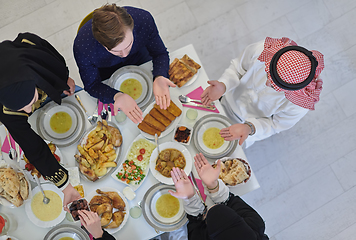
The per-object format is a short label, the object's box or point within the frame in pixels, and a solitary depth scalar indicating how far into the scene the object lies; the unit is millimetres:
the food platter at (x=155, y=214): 1674
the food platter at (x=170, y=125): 1814
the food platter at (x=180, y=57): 1926
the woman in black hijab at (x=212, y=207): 1478
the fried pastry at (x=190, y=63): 1913
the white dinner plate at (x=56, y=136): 1806
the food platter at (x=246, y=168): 1705
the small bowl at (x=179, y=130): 1798
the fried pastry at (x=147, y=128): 1803
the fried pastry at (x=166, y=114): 1809
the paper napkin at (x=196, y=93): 1930
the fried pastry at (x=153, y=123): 1797
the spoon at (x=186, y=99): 1888
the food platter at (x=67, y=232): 1663
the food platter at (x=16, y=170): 1582
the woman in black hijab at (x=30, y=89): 1283
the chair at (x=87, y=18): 1829
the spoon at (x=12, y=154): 1740
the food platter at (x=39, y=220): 1664
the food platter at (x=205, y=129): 1789
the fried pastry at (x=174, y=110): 1815
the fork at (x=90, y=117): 1860
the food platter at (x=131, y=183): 1738
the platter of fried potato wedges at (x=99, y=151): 1729
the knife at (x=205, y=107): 1884
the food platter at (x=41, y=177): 1739
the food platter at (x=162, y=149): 1698
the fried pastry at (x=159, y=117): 1810
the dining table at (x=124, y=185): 1703
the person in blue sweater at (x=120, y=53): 1395
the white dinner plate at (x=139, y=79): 1890
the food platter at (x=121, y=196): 1670
